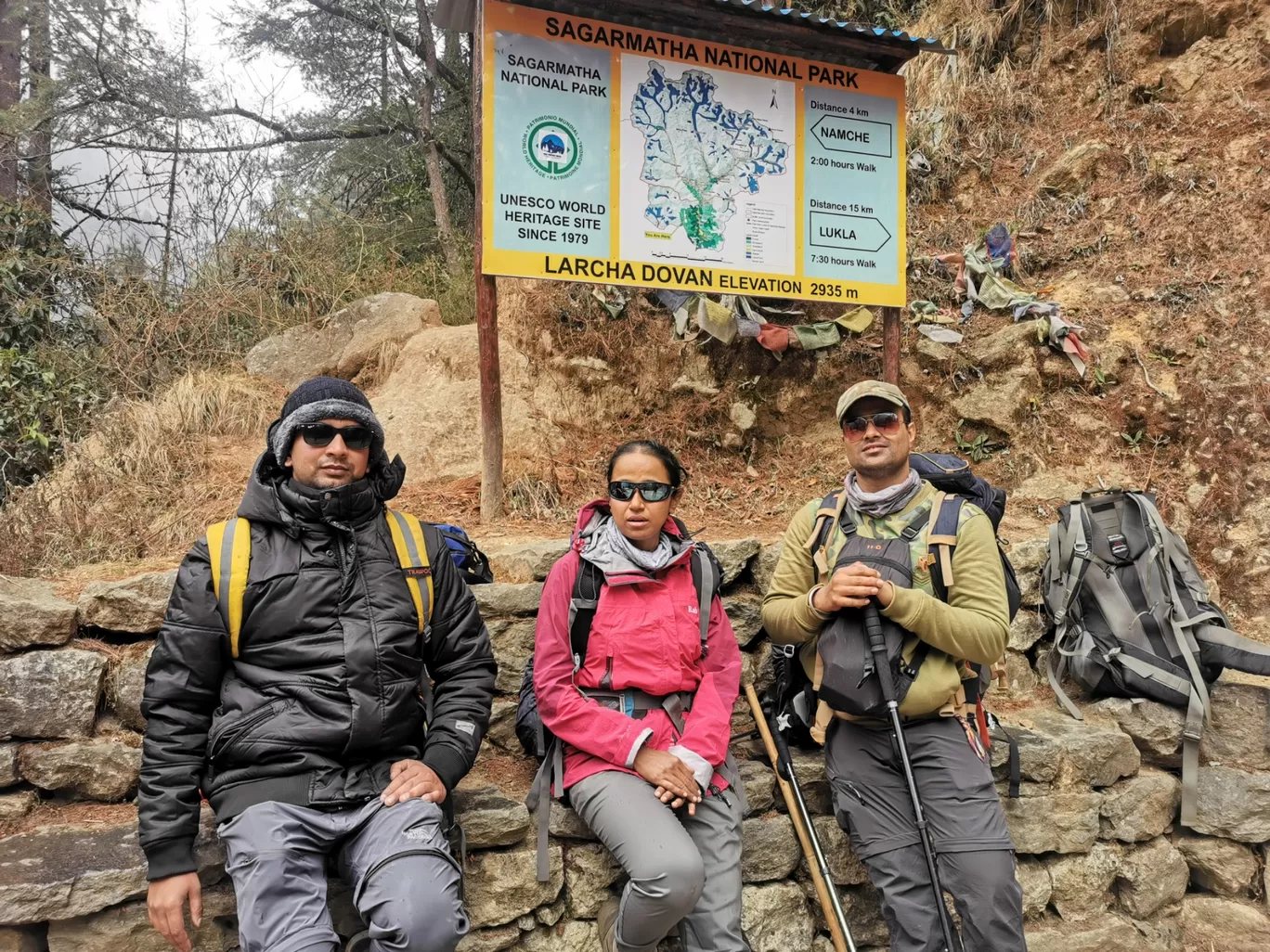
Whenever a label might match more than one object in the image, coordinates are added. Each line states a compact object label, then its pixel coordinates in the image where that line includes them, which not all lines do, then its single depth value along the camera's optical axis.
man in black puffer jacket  2.34
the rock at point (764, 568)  4.38
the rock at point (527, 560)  4.11
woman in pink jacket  2.70
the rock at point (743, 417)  6.37
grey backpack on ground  3.89
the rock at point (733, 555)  4.28
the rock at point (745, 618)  4.16
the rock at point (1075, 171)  7.50
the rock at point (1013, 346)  6.21
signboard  4.57
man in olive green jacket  2.87
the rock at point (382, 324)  7.47
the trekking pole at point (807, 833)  3.11
